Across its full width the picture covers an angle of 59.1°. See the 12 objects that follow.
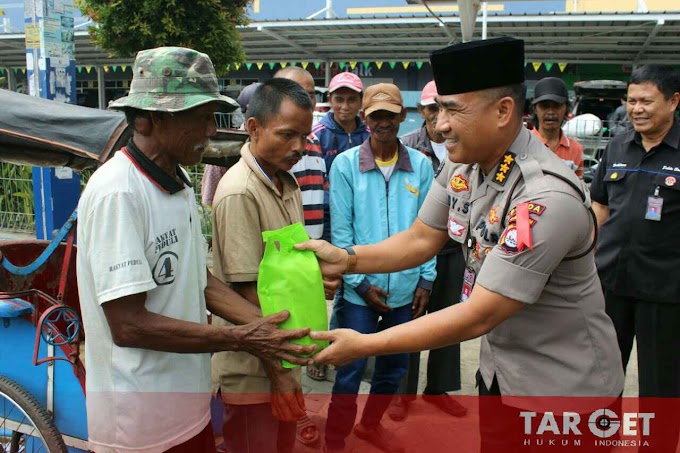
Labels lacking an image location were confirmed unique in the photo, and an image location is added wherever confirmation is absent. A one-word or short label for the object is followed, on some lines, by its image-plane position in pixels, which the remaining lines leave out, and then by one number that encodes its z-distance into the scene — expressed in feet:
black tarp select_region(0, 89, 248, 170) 9.02
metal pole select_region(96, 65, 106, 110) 69.24
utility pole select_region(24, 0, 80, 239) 16.87
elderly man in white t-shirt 5.88
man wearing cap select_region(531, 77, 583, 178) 14.69
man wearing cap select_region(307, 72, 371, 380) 14.52
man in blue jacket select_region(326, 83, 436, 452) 11.55
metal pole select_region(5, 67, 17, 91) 74.18
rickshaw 8.29
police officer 6.45
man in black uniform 11.16
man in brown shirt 7.66
